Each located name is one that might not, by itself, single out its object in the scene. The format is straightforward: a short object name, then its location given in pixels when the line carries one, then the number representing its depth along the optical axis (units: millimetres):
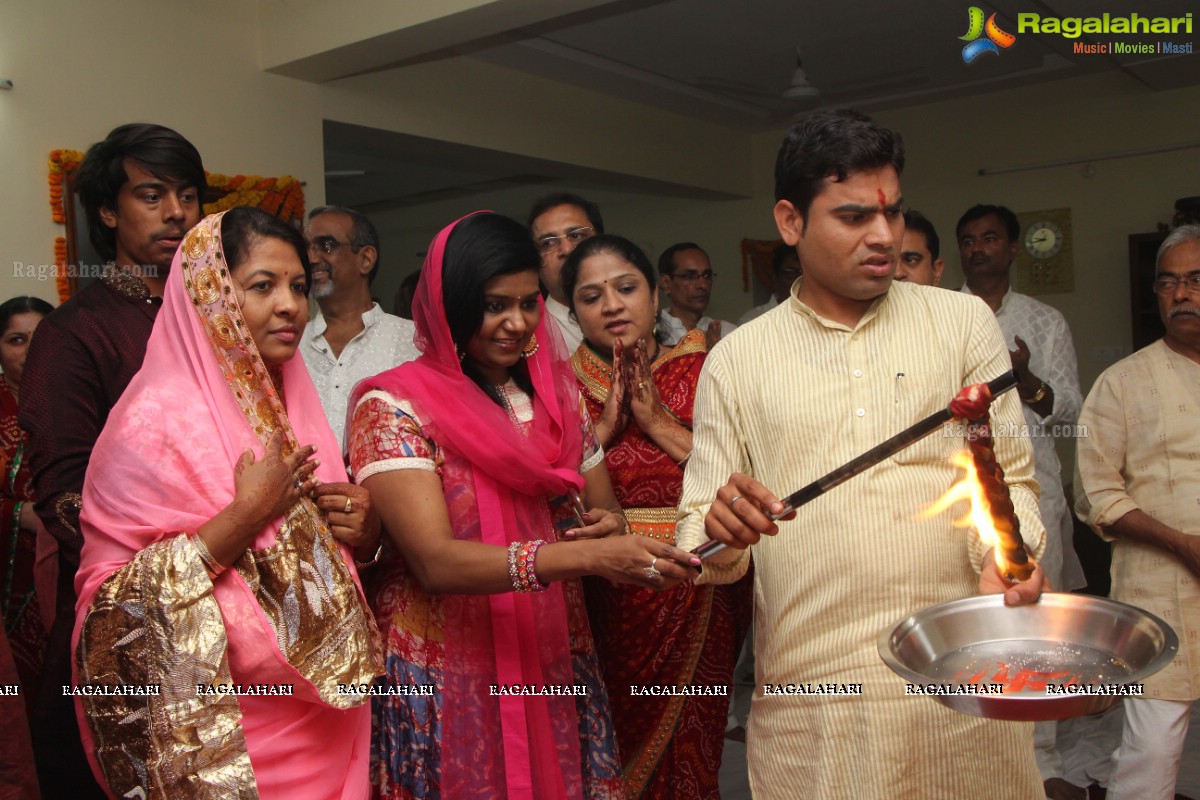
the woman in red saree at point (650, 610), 2867
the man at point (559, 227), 3762
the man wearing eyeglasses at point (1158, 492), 3197
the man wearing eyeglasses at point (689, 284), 6062
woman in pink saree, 1891
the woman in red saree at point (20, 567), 3455
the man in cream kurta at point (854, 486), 1912
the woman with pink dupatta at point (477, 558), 2176
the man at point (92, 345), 2227
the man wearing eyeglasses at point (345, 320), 3938
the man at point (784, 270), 6543
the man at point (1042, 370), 4070
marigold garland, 5074
